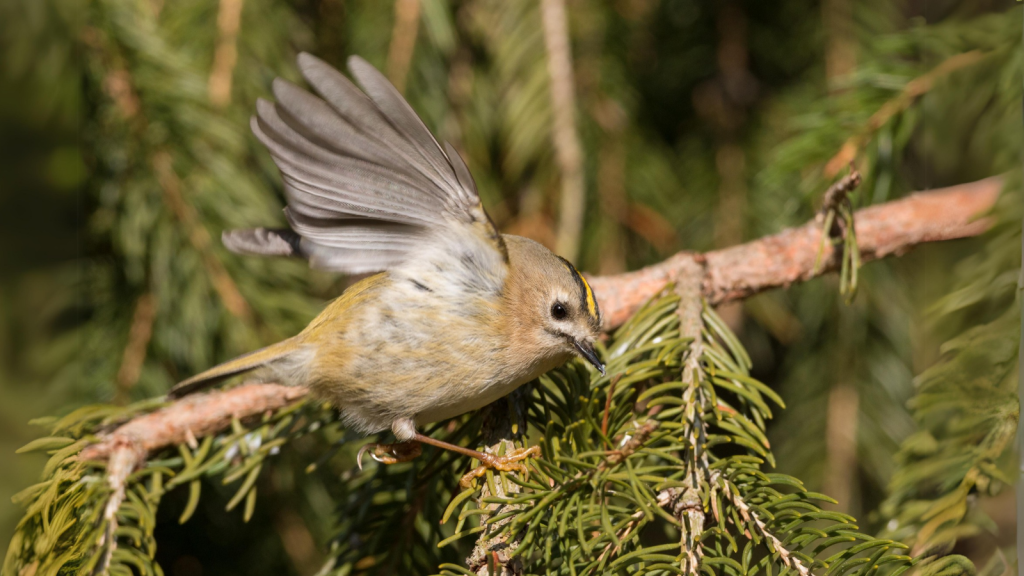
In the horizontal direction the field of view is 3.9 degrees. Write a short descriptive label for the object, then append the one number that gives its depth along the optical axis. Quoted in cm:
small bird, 274
